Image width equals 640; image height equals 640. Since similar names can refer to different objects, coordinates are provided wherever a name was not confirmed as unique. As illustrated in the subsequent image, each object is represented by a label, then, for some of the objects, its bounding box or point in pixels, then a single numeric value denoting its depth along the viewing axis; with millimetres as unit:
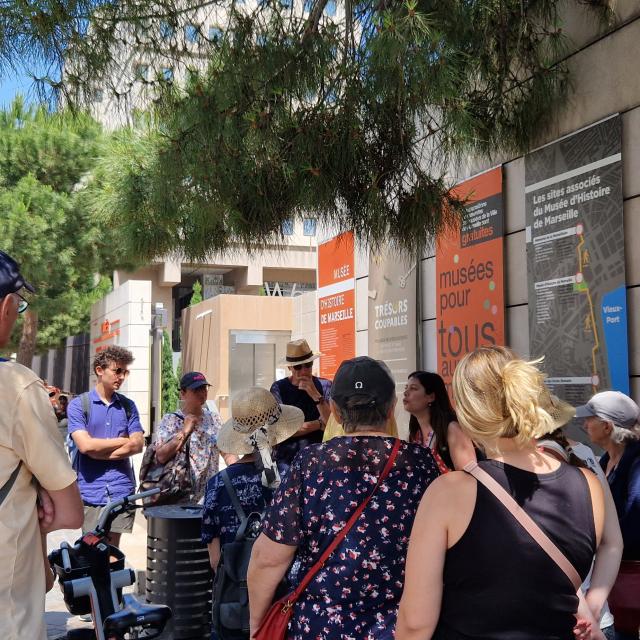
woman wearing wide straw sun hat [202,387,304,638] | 3469
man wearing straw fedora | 5852
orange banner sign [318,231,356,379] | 9234
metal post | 16972
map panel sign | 4945
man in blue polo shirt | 5332
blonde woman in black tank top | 1992
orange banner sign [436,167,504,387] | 6180
